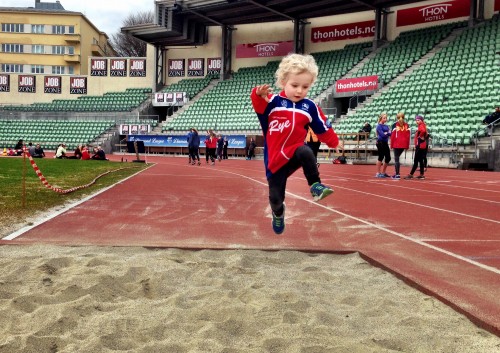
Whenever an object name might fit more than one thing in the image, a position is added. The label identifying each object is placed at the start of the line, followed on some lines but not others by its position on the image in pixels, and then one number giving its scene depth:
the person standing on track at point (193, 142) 22.85
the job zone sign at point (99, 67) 48.75
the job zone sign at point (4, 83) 49.78
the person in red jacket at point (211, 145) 23.99
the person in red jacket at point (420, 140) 14.23
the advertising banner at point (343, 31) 36.97
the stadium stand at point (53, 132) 41.53
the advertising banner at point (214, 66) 44.74
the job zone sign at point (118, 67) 48.31
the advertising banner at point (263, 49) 40.91
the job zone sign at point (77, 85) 49.34
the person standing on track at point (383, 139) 14.09
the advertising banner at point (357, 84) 31.75
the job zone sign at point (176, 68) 46.22
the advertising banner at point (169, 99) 43.03
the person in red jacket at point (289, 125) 4.15
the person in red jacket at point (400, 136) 14.30
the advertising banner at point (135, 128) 41.19
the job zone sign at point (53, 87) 49.62
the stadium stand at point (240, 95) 35.31
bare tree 66.56
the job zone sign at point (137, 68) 47.56
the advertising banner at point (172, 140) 33.47
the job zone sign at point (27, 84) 49.72
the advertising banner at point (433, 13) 32.47
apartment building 58.16
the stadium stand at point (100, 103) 44.94
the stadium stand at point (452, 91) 23.19
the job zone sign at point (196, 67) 45.50
